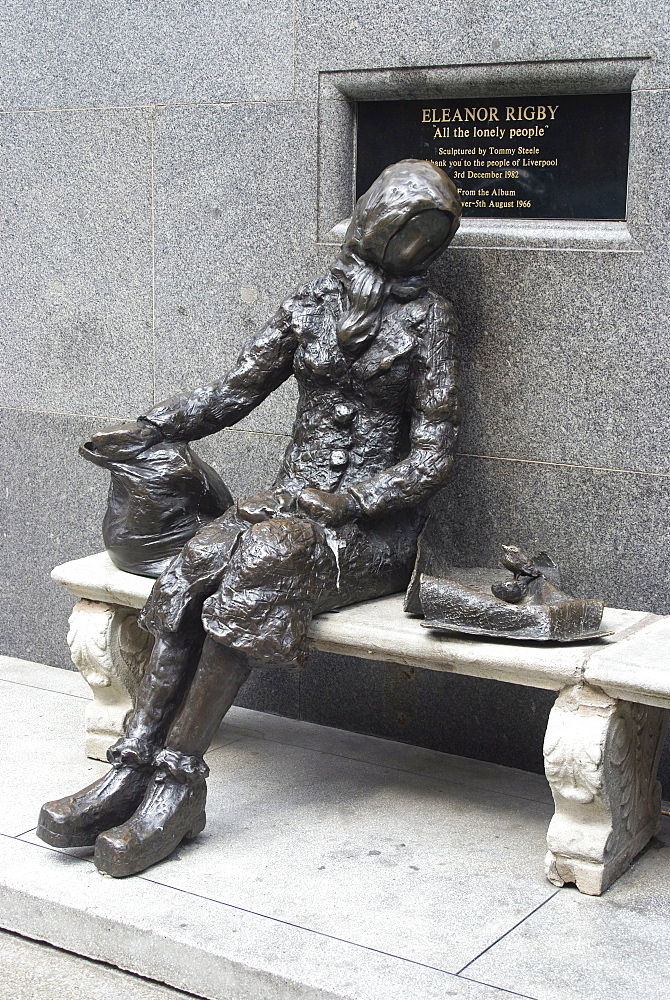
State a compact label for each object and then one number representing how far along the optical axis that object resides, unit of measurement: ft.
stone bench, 12.35
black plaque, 14.89
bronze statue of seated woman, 13.07
